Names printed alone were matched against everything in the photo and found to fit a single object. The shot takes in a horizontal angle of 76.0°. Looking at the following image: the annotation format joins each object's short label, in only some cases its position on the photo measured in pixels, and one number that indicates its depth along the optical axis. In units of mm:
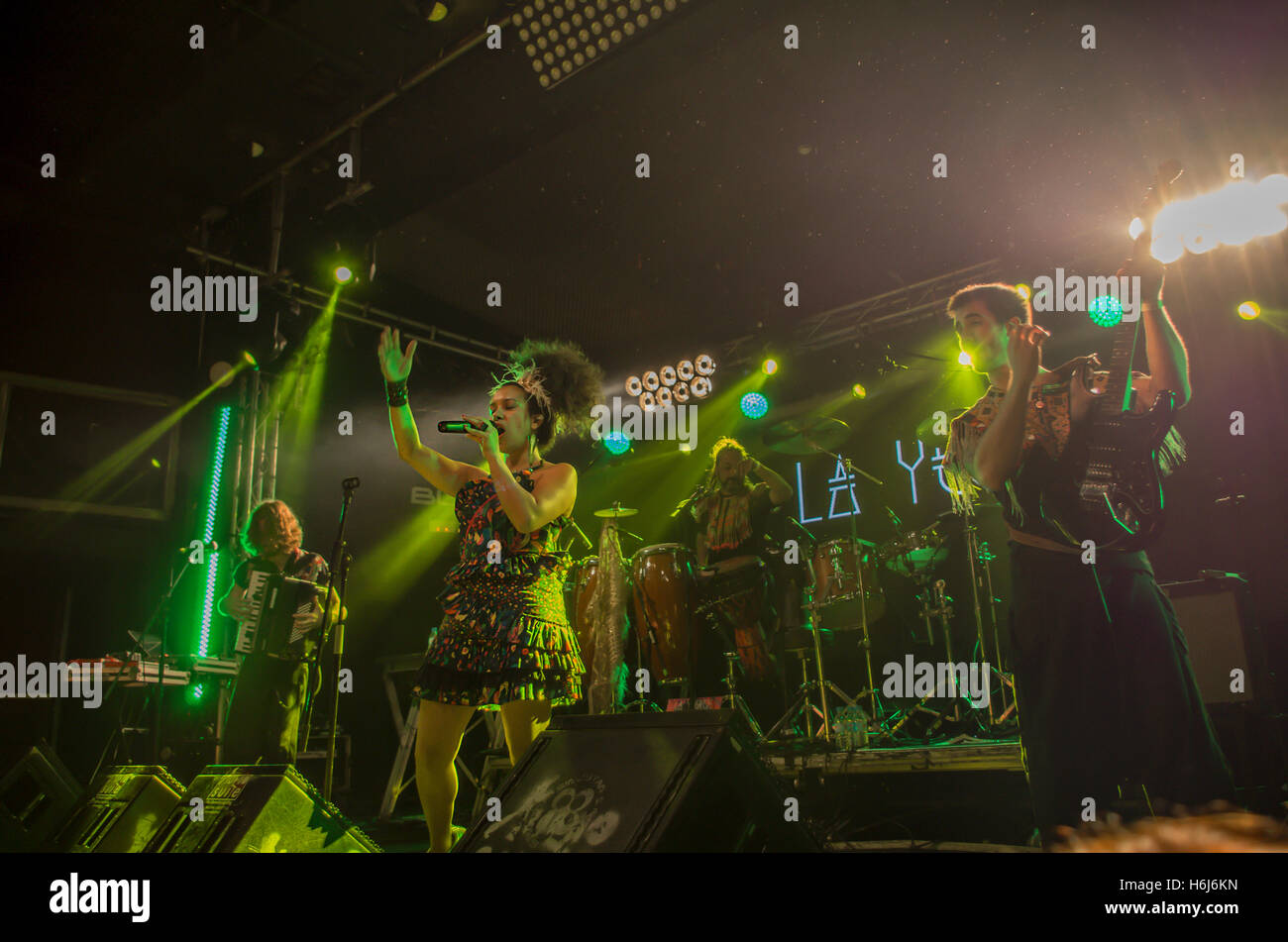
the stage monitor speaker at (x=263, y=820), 2422
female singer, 2730
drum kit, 6410
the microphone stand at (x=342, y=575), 4008
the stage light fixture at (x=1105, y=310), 4027
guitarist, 1966
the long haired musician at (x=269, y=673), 5207
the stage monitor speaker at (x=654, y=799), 1839
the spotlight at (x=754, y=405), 9352
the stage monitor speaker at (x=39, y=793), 4828
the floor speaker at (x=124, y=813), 3178
